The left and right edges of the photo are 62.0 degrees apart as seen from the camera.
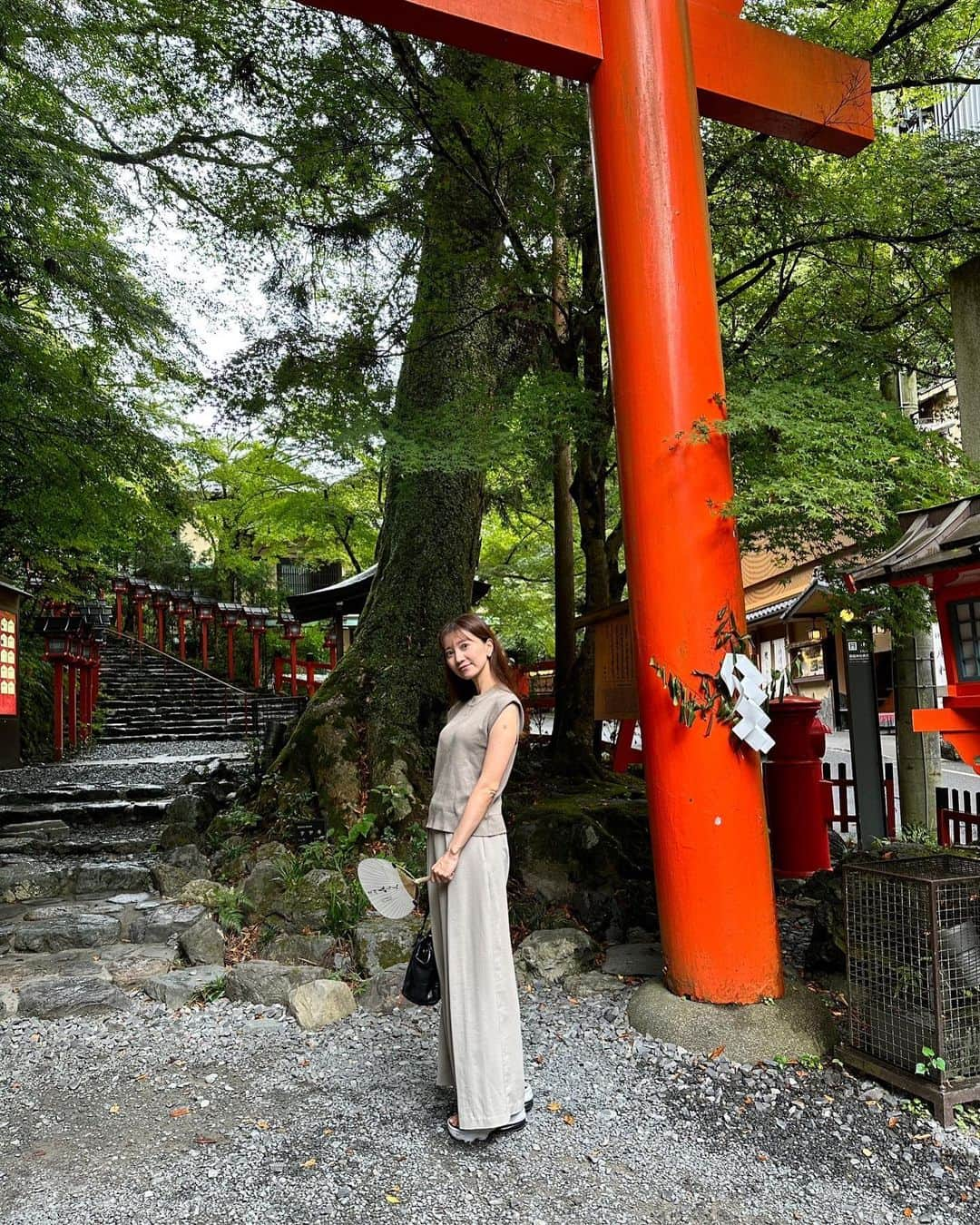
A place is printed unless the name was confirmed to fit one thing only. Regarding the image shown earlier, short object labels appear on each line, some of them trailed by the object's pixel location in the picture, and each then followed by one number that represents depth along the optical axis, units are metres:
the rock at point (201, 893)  5.80
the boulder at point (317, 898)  5.11
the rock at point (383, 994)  4.17
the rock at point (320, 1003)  3.95
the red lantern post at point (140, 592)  21.06
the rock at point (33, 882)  6.15
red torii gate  3.56
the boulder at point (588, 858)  5.29
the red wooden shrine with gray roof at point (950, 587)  3.15
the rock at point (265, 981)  4.21
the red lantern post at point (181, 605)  20.42
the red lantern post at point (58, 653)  12.89
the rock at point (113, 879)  6.43
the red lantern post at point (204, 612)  20.16
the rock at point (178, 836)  7.14
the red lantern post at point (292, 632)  16.75
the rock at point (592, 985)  4.21
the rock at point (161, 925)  5.30
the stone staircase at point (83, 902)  4.45
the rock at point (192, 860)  6.39
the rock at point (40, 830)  7.77
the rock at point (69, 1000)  4.15
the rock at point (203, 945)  4.84
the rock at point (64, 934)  5.18
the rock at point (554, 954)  4.47
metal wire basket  3.00
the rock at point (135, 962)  4.64
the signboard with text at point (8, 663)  7.83
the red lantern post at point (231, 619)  19.94
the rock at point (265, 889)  5.45
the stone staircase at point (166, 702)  16.53
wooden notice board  5.26
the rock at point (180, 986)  4.29
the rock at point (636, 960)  4.43
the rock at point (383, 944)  4.59
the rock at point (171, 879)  6.21
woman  2.79
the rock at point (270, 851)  6.05
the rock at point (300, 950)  4.79
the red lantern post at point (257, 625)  19.48
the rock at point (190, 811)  7.48
